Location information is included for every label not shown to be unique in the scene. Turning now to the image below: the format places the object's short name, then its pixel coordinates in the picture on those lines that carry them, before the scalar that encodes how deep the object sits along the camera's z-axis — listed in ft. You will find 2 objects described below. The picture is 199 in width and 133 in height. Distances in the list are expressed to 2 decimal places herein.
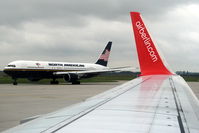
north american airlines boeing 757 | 357.34
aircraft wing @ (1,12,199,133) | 26.49
